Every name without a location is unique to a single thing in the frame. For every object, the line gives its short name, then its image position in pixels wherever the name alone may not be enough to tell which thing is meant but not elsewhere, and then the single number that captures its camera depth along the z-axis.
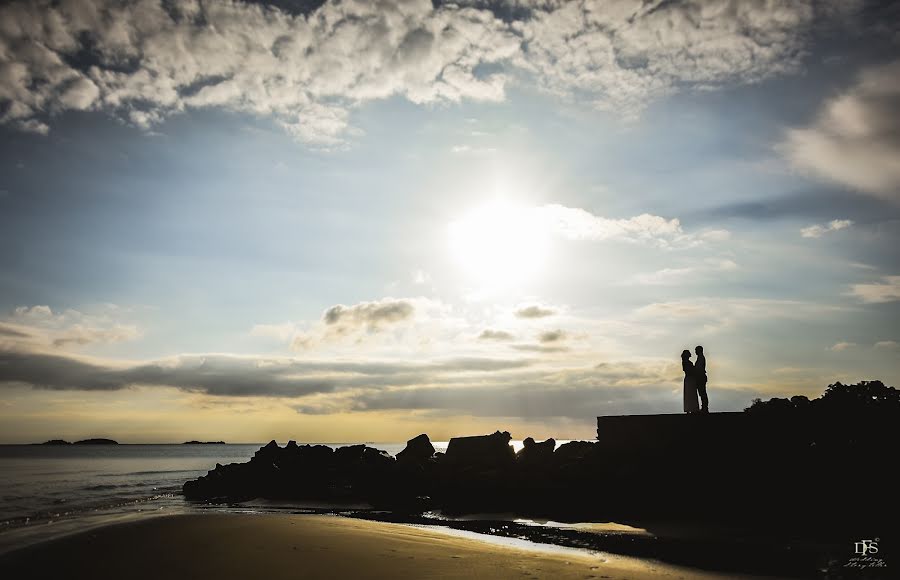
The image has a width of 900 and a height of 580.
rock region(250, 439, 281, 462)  33.29
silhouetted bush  18.31
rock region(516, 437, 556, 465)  22.08
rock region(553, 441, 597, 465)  20.98
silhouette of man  18.06
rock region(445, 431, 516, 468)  22.86
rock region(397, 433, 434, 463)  27.04
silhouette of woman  18.28
